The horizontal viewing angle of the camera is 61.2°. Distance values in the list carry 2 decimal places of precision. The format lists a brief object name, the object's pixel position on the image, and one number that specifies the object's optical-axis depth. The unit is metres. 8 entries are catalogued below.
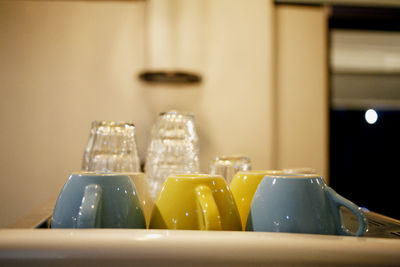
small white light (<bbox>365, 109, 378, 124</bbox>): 1.89
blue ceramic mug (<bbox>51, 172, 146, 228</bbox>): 0.29
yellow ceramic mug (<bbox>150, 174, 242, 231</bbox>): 0.30
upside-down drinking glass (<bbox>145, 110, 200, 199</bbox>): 0.65
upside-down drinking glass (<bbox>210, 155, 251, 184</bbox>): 0.58
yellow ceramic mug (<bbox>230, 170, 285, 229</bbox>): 0.37
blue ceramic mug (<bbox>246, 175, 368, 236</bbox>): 0.29
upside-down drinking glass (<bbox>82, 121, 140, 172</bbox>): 0.58
